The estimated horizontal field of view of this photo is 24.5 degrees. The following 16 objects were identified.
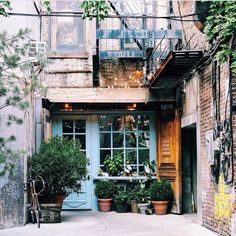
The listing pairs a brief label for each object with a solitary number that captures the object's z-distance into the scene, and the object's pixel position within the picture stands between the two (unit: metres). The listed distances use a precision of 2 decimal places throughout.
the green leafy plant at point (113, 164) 14.63
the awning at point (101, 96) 13.77
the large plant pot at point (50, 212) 11.50
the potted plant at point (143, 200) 13.62
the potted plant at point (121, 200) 13.80
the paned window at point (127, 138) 14.95
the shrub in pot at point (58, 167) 11.43
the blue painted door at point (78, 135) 14.65
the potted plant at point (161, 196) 13.37
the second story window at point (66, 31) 14.27
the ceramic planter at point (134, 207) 13.81
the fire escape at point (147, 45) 11.99
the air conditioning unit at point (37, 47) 11.17
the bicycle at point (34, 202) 11.07
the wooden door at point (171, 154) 13.36
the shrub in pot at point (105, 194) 14.11
